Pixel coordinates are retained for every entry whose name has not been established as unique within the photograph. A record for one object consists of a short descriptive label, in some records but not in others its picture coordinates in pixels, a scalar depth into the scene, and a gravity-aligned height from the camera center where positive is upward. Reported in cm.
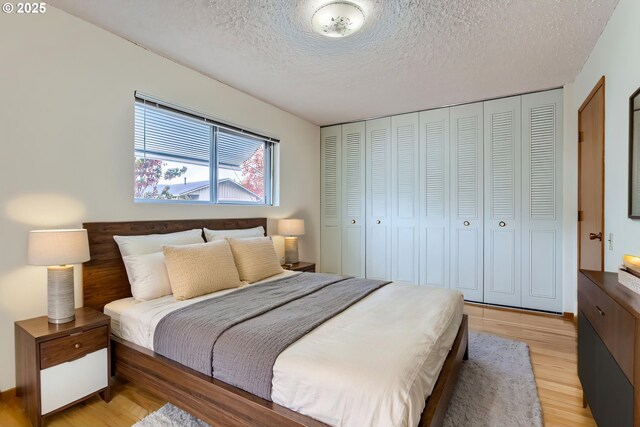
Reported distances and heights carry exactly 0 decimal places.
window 283 +54
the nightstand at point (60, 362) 176 -90
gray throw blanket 154 -64
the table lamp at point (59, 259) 186 -29
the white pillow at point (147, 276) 230 -49
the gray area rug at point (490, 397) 180 -119
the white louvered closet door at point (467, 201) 398 +12
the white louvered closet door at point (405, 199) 439 +16
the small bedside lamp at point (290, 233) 408 -29
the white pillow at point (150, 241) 243 -26
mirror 175 +32
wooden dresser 115 -60
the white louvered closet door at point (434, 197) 418 +18
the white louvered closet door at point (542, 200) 355 +12
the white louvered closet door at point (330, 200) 502 +16
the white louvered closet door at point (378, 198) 461 +18
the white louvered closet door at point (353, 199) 483 +17
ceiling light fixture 208 +132
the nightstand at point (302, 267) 386 -71
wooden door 248 +26
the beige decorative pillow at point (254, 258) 287 -45
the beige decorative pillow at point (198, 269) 231 -45
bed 134 -76
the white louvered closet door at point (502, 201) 377 +12
